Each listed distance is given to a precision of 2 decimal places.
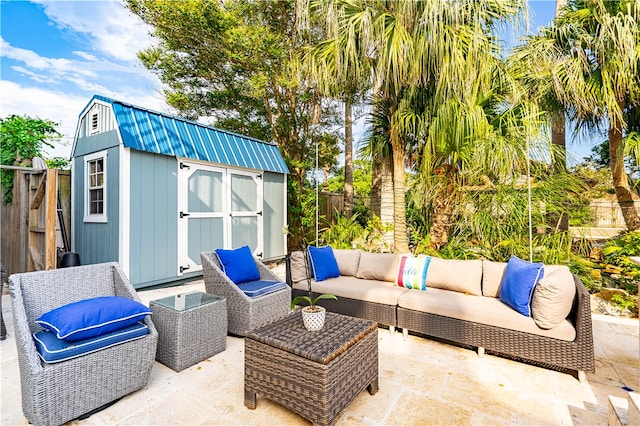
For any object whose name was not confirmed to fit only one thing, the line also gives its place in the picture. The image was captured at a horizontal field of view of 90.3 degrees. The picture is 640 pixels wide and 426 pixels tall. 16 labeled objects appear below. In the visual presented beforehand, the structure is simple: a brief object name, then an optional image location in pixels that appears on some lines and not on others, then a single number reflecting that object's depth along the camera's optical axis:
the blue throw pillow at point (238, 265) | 3.26
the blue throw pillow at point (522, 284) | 2.50
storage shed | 4.39
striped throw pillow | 3.24
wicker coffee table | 1.66
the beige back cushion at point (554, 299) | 2.32
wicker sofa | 2.29
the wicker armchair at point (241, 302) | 2.91
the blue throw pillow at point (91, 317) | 1.81
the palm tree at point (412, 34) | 3.80
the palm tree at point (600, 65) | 3.89
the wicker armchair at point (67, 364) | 1.67
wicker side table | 2.36
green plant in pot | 2.01
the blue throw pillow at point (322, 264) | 3.62
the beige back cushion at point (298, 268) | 3.72
